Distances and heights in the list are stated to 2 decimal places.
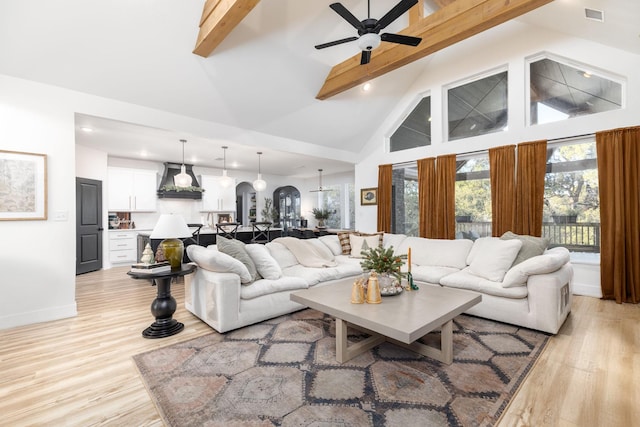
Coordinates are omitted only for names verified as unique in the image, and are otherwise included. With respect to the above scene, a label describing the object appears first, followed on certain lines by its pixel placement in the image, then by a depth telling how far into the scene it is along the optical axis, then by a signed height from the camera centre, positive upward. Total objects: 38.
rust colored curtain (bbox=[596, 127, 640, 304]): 3.70 -0.01
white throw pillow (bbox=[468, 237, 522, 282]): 3.23 -0.52
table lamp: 2.83 -0.18
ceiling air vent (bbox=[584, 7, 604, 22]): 3.29 +2.34
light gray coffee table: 1.96 -0.74
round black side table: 2.73 -0.90
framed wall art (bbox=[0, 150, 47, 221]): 3.01 +0.34
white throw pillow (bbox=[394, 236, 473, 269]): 3.99 -0.55
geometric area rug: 1.67 -1.16
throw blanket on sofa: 4.06 -0.56
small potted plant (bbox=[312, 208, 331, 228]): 8.33 -0.02
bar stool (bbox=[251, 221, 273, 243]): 6.11 -0.41
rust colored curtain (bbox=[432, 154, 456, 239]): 5.41 +0.31
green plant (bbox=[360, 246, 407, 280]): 2.62 -0.44
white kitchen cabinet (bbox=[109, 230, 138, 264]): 6.21 -0.66
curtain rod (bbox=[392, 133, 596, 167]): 4.12 +1.12
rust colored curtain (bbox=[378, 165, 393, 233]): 6.45 +0.43
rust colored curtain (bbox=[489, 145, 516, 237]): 4.66 +0.46
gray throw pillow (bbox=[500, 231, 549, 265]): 3.30 -0.40
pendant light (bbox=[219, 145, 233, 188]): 5.58 +0.68
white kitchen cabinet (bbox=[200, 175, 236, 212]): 7.51 +0.54
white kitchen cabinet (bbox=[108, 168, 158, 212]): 6.33 +0.61
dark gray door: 5.48 -0.17
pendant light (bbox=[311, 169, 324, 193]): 9.51 +1.02
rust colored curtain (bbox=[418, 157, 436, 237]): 5.69 +0.40
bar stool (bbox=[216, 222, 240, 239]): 5.66 -0.29
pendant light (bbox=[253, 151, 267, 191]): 6.13 +0.68
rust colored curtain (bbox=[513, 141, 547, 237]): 4.36 +0.42
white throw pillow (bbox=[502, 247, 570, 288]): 2.74 -0.52
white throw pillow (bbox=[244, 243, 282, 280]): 3.30 -0.55
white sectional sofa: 2.77 -0.73
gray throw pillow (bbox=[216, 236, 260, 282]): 3.18 -0.41
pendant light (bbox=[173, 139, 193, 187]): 5.22 +0.67
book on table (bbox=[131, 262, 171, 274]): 2.79 -0.51
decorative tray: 2.62 -0.70
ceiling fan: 2.50 +1.74
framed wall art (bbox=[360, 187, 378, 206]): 6.78 +0.46
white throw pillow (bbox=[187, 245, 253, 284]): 2.80 -0.47
